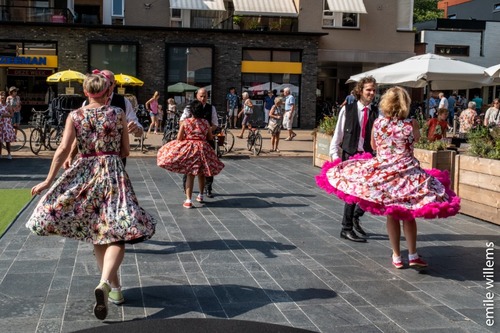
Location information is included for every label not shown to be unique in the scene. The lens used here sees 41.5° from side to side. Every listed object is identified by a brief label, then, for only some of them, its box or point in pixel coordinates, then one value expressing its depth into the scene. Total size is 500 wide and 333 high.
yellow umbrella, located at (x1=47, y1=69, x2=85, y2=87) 23.31
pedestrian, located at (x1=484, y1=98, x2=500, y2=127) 17.50
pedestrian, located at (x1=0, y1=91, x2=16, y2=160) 15.70
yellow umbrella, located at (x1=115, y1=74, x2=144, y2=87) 25.09
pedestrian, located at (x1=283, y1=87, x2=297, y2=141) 21.44
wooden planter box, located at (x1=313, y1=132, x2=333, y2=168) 15.16
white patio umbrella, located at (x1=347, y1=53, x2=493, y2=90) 13.65
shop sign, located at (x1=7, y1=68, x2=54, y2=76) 29.22
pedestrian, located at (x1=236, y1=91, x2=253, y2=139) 22.77
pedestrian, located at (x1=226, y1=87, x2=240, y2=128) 28.86
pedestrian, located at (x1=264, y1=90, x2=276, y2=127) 27.84
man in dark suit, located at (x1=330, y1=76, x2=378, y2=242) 7.31
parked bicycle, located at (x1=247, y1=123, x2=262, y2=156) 18.36
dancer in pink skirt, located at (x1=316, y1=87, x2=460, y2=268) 6.11
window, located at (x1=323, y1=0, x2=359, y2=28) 33.59
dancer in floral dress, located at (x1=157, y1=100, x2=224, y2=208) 9.43
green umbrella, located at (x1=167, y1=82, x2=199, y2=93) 29.43
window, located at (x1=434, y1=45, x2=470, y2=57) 40.91
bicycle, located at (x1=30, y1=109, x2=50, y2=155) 17.62
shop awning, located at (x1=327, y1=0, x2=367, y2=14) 32.81
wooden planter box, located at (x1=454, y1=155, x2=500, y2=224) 8.74
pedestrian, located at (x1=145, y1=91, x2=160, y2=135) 23.74
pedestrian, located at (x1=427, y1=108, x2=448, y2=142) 11.94
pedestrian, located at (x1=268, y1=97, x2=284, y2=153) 18.77
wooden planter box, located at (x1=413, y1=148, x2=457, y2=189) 10.15
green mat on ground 8.52
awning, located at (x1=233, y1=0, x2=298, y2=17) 30.97
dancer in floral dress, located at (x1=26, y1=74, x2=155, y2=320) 4.93
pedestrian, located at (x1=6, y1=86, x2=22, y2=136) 20.25
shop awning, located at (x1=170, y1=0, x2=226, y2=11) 31.14
